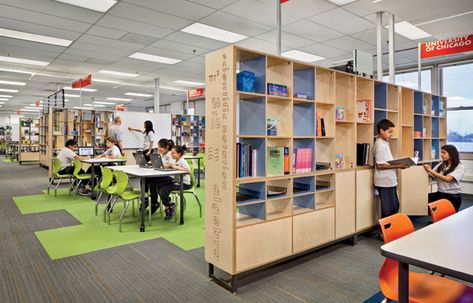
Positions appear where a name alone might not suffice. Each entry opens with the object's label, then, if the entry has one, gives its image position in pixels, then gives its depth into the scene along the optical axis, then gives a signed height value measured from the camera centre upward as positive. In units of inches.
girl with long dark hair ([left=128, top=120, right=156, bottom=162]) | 326.0 +9.5
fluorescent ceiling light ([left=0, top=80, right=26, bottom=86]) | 492.6 +97.2
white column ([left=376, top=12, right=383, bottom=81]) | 206.1 +61.2
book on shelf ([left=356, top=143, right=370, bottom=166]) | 177.2 -5.2
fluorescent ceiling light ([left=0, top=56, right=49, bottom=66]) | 350.0 +94.5
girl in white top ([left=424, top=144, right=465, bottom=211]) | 170.4 -16.7
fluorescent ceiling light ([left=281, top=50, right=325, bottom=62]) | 319.0 +91.2
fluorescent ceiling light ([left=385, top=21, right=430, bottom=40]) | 241.1 +88.6
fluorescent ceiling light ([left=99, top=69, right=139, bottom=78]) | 414.7 +95.6
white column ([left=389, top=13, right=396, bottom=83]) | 206.8 +62.1
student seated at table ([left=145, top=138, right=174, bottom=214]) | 218.2 -23.1
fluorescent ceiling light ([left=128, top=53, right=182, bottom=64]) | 336.3 +93.9
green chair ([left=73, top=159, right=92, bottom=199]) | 279.9 -25.1
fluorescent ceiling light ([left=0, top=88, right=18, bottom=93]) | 573.3 +100.5
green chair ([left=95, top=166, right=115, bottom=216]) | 210.1 -22.2
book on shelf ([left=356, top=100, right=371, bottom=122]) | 178.1 +18.6
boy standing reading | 169.5 -14.2
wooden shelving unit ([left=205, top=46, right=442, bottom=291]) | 119.5 -8.3
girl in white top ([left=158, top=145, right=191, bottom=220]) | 208.8 -26.2
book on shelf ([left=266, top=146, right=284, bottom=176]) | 134.0 -5.9
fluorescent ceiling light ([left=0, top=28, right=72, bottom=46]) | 267.1 +93.6
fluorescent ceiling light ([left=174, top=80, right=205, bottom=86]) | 478.0 +94.5
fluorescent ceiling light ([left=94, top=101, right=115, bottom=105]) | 787.5 +103.5
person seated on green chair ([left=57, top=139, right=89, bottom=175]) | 291.1 -13.1
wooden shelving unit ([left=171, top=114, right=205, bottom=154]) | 478.0 +21.6
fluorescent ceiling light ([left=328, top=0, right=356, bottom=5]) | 201.3 +89.6
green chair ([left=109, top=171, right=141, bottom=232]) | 194.5 -25.9
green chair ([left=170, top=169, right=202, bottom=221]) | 209.2 -30.2
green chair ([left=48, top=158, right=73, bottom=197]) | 284.2 -21.3
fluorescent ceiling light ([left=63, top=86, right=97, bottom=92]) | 537.3 +99.2
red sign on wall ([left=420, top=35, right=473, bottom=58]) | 223.5 +70.5
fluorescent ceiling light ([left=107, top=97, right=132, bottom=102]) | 698.8 +100.4
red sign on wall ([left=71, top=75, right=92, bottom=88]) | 405.4 +83.5
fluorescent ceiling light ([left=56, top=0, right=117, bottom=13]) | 205.2 +91.6
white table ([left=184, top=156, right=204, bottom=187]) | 325.4 -14.2
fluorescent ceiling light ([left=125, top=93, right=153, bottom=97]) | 619.2 +98.1
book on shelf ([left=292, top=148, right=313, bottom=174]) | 143.5 -7.1
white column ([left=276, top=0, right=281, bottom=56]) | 162.1 +62.9
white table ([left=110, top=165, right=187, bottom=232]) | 186.9 -17.2
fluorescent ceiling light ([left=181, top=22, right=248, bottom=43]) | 253.3 +92.5
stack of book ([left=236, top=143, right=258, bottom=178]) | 121.7 -5.9
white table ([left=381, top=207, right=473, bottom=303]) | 60.7 -22.4
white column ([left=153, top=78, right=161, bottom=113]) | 469.1 +73.4
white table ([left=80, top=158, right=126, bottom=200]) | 272.3 -13.6
